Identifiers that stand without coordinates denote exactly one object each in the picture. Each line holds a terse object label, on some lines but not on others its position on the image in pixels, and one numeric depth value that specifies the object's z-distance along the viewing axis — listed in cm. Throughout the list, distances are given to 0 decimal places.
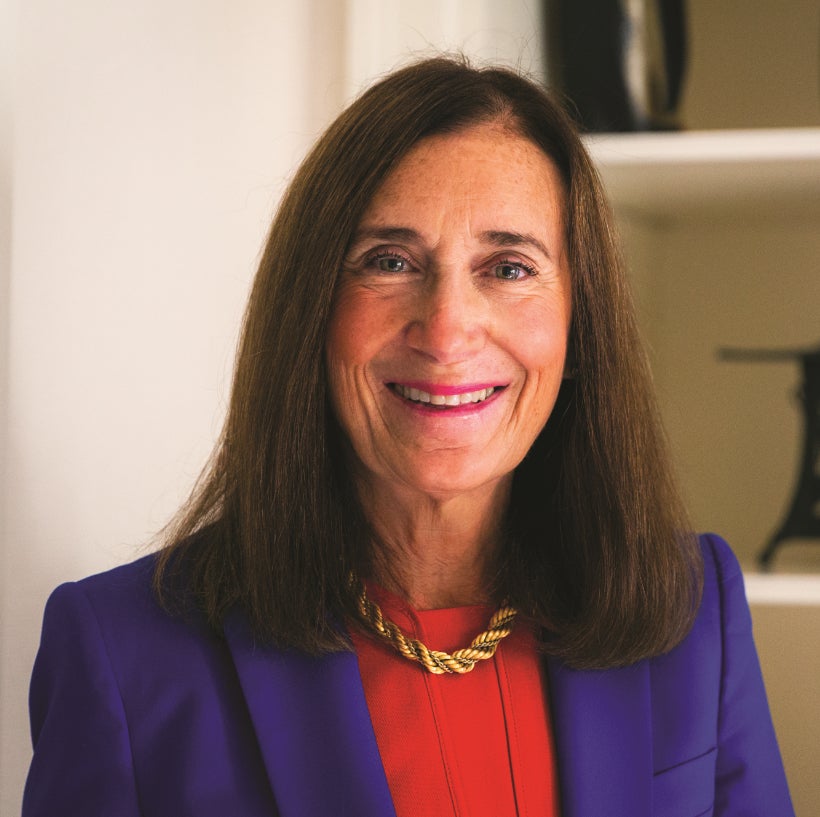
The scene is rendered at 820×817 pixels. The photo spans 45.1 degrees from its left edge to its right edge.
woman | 105
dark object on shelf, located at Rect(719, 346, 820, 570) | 174
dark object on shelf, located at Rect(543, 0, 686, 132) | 167
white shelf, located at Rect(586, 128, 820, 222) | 154
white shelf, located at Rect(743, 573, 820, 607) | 158
